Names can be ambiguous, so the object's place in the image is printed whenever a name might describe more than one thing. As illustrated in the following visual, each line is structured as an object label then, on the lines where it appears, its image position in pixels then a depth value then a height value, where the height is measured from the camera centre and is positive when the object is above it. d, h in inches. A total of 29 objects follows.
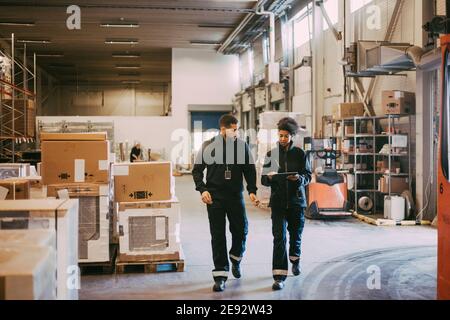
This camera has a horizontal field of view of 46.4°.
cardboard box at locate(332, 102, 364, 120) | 418.9 +41.8
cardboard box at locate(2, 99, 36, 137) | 574.6 +55.5
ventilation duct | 334.6 +68.6
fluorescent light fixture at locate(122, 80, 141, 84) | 1296.8 +204.3
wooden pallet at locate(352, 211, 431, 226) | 357.7 -41.4
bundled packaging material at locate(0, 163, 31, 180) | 274.3 -3.4
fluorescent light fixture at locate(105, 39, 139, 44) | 797.2 +188.4
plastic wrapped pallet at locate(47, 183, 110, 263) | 225.5 -23.0
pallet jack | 385.7 -25.2
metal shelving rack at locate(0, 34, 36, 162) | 556.1 +51.7
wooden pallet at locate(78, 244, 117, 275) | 225.4 -45.1
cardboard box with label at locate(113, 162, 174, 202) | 236.1 -8.3
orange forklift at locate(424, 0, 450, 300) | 162.9 -4.8
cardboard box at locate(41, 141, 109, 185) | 232.1 +0.5
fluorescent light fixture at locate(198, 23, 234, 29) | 690.8 +182.7
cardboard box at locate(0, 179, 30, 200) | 219.8 -10.0
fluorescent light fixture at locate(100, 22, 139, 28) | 671.8 +179.9
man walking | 200.7 -8.5
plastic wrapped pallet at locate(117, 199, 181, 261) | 227.9 -28.9
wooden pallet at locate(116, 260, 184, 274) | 227.8 -45.0
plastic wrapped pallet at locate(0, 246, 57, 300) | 79.7 -16.9
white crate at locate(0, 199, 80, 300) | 125.0 -14.8
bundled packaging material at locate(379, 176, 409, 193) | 382.6 -16.1
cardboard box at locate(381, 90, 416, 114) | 361.7 +41.7
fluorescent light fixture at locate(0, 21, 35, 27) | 653.4 +178.0
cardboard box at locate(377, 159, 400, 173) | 390.6 -2.3
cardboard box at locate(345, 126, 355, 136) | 422.0 +25.9
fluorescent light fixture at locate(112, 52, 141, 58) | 926.4 +195.7
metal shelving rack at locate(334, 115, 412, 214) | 376.8 +6.4
